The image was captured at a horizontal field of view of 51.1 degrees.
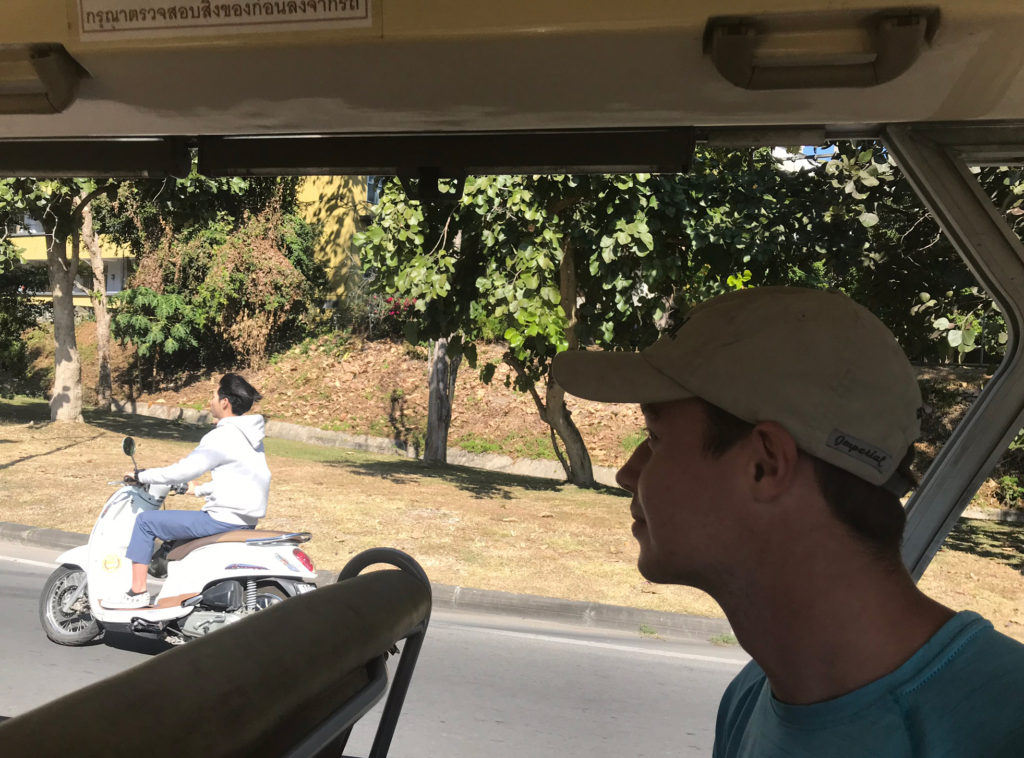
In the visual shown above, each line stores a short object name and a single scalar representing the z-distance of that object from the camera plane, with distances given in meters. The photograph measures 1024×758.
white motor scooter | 5.75
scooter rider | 5.92
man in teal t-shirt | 1.12
